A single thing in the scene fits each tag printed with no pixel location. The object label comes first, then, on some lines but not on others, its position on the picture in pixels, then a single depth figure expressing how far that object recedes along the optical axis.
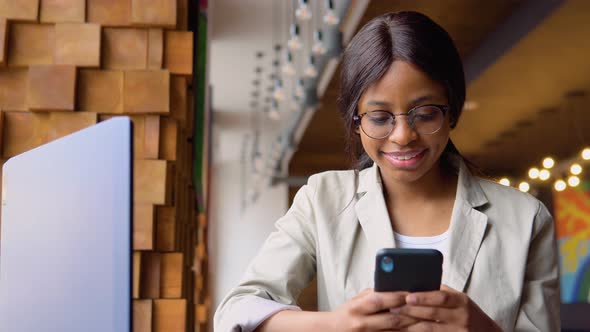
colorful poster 11.20
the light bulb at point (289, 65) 6.00
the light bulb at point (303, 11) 4.73
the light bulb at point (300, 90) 6.89
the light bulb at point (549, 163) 8.49
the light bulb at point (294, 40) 5.37
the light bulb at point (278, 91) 6.63
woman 1.21
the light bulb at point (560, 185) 8.72
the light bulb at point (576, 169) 8.07
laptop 0.93
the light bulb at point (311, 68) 6.07
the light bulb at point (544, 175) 8.62
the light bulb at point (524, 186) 9.60
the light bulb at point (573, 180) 8.43
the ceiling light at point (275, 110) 7.62
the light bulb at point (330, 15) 4.88
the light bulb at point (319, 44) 5.39
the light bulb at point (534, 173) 8.84
